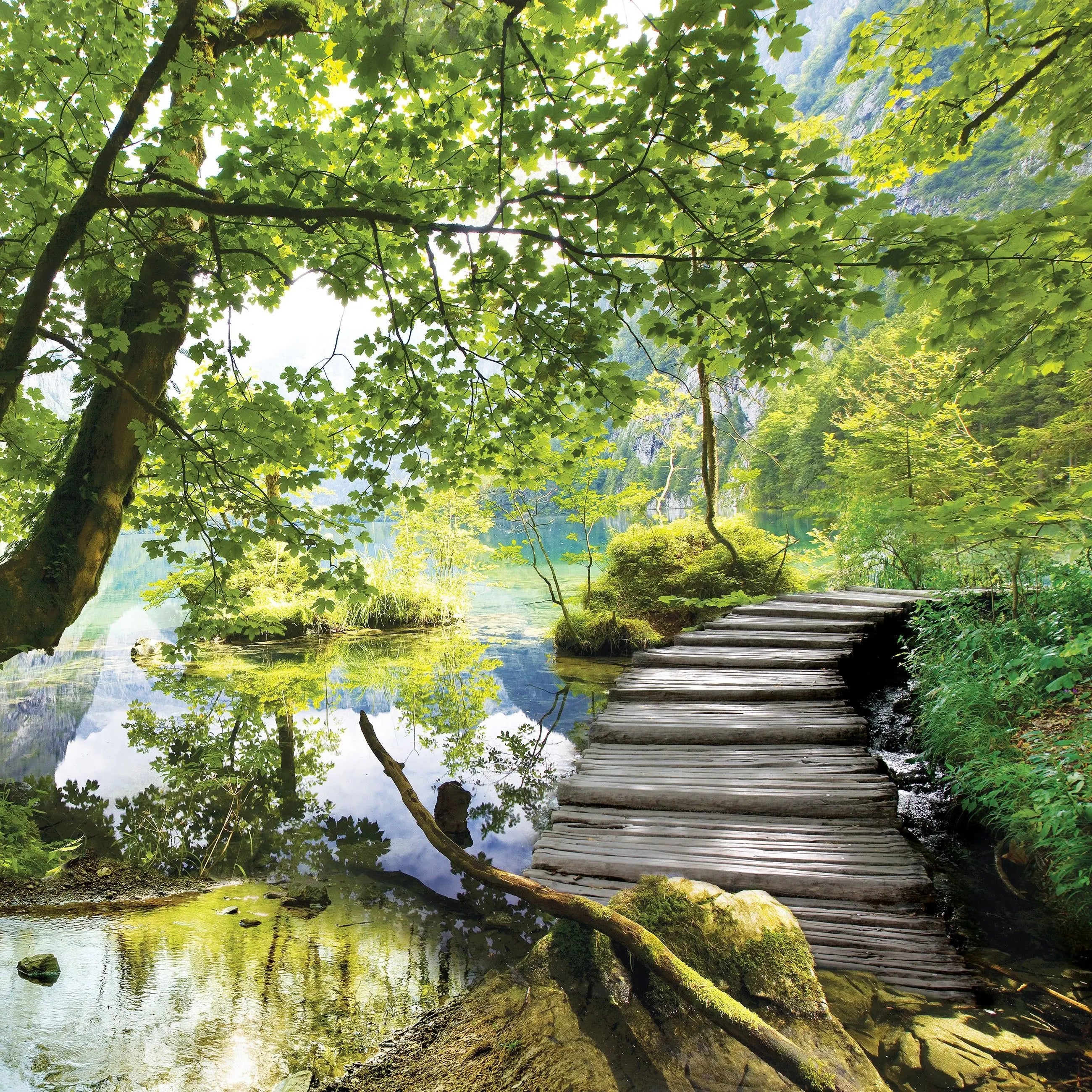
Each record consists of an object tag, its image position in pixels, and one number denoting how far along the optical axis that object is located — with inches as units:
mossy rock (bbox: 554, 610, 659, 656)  402.0
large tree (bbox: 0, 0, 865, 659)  85.0
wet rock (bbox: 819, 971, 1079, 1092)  78.4
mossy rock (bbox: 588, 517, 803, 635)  414.9
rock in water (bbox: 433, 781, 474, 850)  181.9
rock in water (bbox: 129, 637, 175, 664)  477.0
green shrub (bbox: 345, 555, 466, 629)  555.2
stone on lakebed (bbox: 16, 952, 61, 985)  109.0
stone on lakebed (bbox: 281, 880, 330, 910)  148.1
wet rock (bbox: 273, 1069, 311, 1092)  88.2
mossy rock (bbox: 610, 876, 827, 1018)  86.6
